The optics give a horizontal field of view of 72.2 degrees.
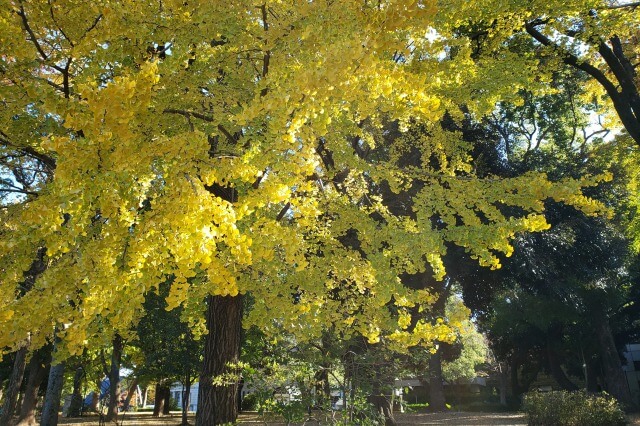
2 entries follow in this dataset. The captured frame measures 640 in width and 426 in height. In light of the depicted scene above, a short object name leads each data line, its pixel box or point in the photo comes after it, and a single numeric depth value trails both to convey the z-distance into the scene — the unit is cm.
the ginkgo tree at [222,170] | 294
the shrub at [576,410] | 1262
